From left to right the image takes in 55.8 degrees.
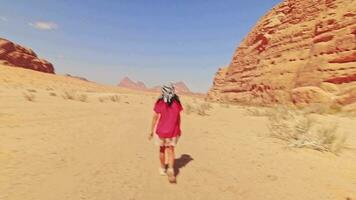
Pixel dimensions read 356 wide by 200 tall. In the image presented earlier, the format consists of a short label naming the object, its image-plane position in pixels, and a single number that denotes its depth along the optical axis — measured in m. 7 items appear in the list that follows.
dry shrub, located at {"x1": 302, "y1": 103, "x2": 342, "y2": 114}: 18.56
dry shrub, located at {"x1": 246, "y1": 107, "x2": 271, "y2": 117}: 16.09
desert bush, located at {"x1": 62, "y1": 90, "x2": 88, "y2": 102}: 19.79
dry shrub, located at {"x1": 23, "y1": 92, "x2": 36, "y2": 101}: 15.38
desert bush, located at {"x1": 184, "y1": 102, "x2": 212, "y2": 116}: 15.61
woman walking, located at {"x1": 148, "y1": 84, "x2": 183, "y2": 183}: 5.28
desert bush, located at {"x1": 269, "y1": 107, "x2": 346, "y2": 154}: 7.63
